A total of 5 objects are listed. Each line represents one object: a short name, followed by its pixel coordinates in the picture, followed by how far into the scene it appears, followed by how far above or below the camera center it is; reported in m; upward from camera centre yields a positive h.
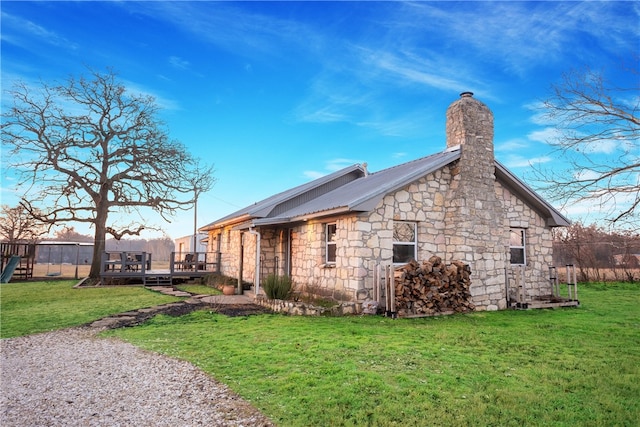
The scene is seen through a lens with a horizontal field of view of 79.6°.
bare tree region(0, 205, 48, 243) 26.78 +1.75
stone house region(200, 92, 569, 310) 10.54 +0.95
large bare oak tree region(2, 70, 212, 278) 20.81 +6.10
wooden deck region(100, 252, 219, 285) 19.33 -1.00
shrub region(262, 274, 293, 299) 11.84 -1.04
